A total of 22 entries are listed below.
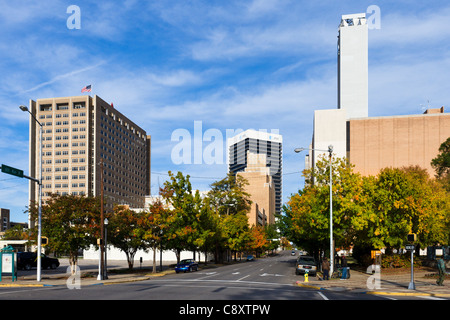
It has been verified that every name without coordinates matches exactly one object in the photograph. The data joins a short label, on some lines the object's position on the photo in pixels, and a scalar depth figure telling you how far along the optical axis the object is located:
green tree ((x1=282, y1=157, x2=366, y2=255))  38.56
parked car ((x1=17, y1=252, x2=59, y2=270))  51.59
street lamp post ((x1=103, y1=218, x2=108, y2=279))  33.67
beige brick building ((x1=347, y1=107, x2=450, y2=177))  126.62
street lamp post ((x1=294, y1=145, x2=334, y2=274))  34.93
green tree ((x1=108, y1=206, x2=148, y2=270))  43.19
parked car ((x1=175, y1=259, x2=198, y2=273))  46.69
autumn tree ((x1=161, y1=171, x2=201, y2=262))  48.72
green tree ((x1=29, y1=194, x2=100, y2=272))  37.25
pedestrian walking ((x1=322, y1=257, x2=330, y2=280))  31.86
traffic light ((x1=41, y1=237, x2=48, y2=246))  31.72
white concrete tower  155.00
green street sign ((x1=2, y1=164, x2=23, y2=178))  27.69
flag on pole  154.48
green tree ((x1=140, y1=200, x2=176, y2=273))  44.69
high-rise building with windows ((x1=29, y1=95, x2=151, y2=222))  166.88
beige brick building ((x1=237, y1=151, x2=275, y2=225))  137.41
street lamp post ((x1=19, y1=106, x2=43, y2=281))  30.14
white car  38.72
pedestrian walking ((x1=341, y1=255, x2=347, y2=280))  32.34
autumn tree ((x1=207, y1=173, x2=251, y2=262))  69.19
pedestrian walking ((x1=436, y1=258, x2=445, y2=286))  24.98
